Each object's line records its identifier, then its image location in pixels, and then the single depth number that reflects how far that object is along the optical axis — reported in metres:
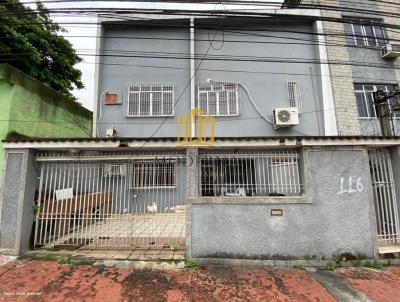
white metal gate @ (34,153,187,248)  5.48
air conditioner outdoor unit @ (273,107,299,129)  8.68
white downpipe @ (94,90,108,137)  9.13
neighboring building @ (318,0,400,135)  9.08
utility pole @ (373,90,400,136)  6.84
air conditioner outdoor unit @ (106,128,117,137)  8.78
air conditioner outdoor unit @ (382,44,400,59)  9.67
